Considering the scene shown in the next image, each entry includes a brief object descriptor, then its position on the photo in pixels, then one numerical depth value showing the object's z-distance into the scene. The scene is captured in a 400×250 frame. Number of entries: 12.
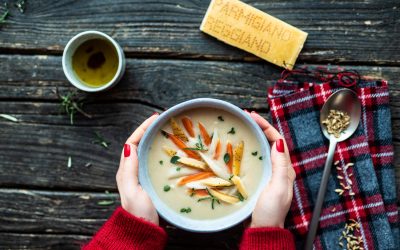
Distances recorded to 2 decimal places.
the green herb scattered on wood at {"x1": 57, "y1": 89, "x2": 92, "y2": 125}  1.44
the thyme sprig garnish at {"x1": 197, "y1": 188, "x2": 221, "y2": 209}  1.22
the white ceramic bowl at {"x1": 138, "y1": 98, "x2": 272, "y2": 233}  1.21
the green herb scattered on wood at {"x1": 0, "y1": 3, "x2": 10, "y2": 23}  1.47
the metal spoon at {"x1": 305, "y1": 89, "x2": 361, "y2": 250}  1.33
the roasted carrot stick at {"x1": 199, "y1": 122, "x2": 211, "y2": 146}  1.22
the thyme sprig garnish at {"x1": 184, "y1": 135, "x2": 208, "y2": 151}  1.22
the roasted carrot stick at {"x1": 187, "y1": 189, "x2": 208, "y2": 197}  1.23
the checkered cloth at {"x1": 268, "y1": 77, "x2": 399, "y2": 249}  1.34
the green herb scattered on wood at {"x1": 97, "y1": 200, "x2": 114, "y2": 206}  1.44
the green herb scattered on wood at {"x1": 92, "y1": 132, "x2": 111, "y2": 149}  1.45
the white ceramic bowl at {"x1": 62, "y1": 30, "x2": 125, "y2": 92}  1.35
